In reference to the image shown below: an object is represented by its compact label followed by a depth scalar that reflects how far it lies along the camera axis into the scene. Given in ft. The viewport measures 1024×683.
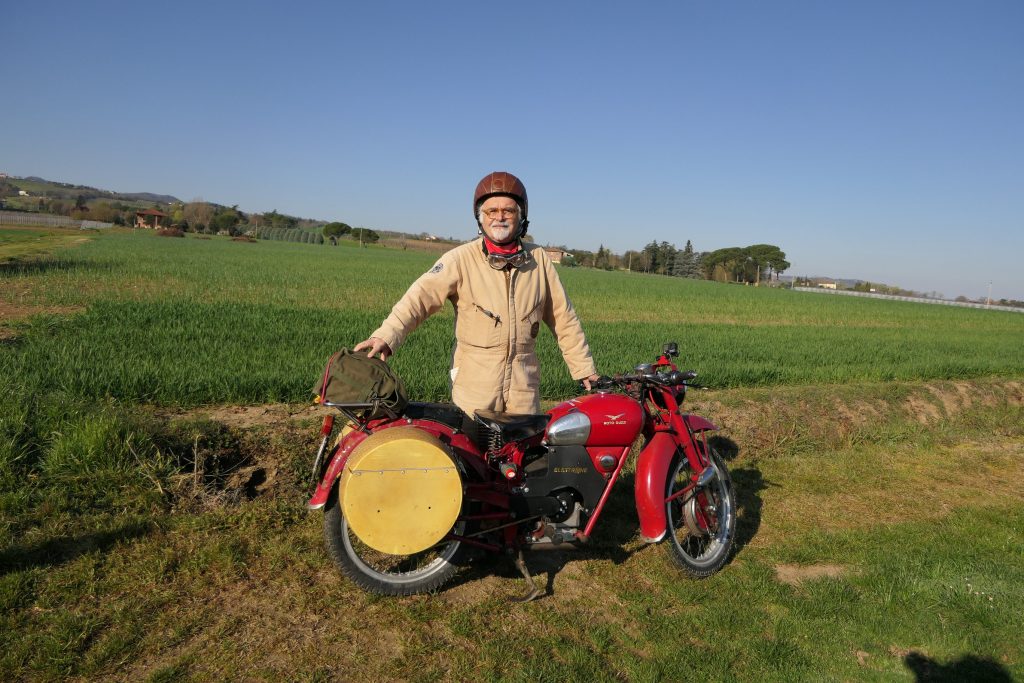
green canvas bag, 9.99
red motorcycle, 9.77
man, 11.76
